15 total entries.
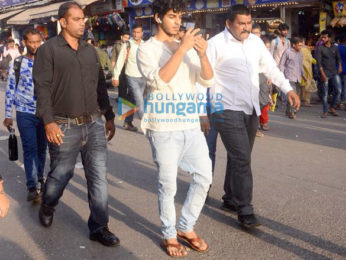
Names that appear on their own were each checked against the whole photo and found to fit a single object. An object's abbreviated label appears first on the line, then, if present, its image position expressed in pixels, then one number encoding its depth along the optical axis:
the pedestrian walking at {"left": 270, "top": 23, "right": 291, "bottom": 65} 10.84
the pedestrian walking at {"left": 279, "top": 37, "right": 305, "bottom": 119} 10.02
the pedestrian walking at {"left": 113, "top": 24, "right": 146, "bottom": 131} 8.62
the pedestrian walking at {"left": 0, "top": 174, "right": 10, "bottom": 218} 2.68
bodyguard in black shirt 3.86
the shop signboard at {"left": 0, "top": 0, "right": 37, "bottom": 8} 32.76
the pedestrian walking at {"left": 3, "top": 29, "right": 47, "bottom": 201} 5.04
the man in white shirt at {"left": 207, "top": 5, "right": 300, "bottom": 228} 4.14
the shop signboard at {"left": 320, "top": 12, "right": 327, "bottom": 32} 14.13
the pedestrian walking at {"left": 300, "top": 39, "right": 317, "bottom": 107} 11.41
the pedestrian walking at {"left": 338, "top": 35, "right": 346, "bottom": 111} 10.73
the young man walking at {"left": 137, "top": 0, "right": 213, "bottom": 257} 3.44
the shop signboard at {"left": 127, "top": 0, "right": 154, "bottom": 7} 19.86
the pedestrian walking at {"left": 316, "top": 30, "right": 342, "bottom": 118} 10.13
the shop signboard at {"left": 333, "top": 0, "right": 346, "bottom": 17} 13.46
